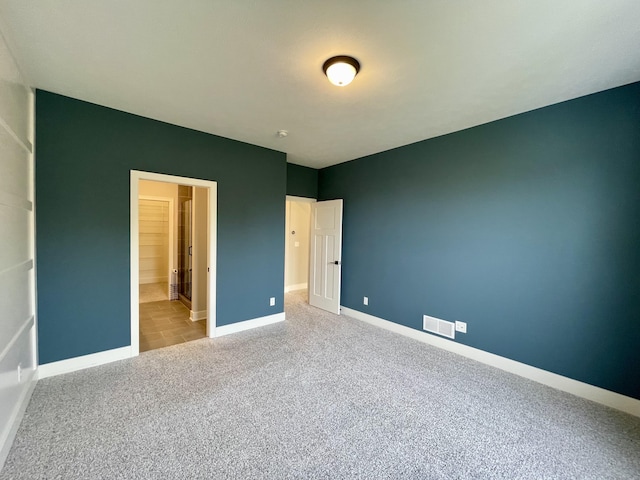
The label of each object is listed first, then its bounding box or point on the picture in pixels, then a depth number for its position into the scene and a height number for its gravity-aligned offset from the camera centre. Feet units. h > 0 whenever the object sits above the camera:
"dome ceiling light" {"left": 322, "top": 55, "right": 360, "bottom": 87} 6.30 +4.01
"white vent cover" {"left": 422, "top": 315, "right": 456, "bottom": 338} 10.89 -3.77
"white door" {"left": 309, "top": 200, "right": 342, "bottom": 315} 15.49 -1.22
